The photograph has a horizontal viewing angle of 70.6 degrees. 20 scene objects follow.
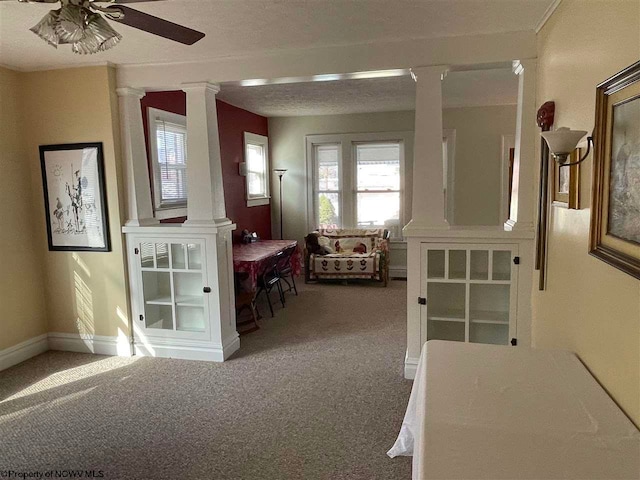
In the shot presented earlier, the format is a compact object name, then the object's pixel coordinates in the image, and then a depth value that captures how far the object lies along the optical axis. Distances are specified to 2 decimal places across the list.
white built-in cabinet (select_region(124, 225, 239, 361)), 3.70
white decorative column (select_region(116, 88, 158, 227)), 3.69
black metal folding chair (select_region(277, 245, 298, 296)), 5.34
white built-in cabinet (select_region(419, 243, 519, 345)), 3.16
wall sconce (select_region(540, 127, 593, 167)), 1.80
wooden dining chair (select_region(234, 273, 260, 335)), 4.53
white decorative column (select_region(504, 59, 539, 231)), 2.98
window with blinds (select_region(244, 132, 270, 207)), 6.47
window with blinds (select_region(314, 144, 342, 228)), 7.17
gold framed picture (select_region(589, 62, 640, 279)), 1.46
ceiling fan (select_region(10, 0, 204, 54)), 1.66
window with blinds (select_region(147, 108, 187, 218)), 4.40
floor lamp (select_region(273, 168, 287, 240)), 7.01
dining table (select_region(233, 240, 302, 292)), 4.54
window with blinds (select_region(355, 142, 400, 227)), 6.95
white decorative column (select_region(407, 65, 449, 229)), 3.17
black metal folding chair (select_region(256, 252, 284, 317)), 4.83
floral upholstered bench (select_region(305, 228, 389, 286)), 6.34
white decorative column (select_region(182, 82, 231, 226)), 3.58
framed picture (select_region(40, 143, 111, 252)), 3.71
